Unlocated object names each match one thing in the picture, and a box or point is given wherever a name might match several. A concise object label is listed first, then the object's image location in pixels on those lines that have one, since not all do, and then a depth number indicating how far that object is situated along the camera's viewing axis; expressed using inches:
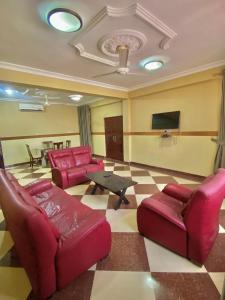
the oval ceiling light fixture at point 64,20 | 64.4
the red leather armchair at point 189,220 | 52.6
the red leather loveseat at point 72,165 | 137.8
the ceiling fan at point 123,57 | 85.1
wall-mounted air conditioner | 229.5
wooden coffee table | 98.4
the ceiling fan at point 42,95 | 189.9
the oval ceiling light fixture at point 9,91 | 175.2
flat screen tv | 157.4
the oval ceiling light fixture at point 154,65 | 115.6
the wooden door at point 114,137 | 229.5
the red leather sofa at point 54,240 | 42.1
